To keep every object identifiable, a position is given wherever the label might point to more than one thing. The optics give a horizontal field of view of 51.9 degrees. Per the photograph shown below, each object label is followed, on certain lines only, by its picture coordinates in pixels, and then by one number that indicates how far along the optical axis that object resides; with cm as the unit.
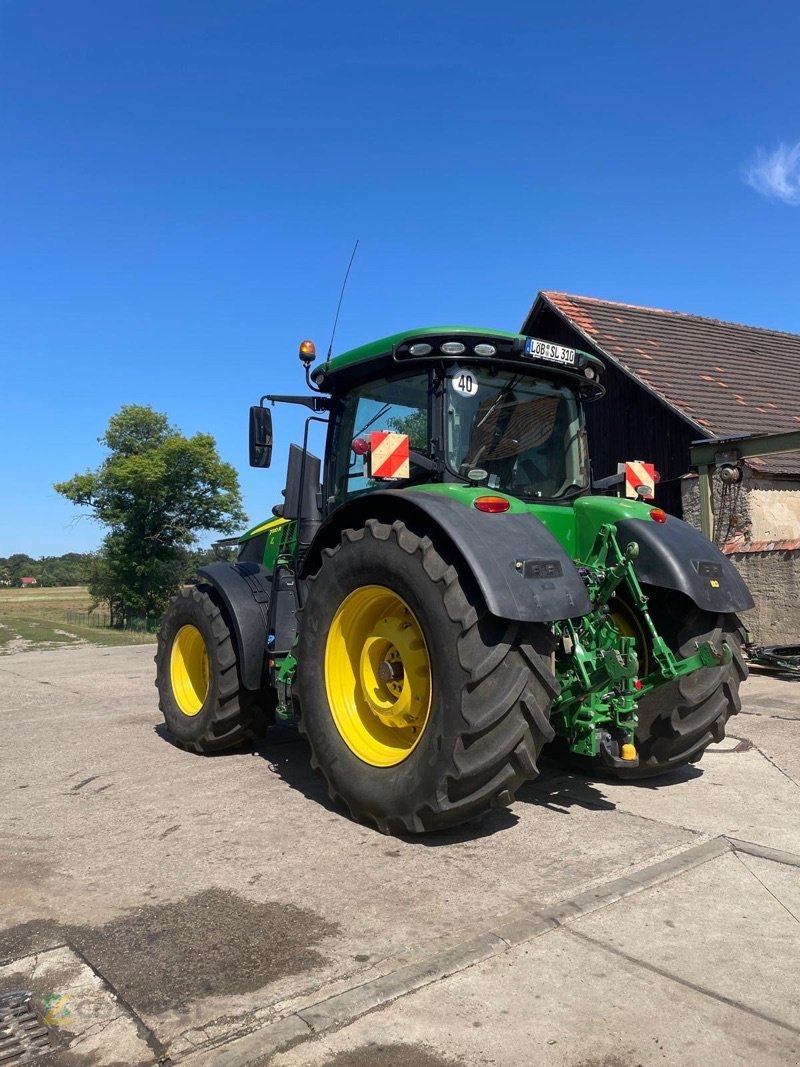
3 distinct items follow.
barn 935
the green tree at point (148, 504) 4016
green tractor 350
